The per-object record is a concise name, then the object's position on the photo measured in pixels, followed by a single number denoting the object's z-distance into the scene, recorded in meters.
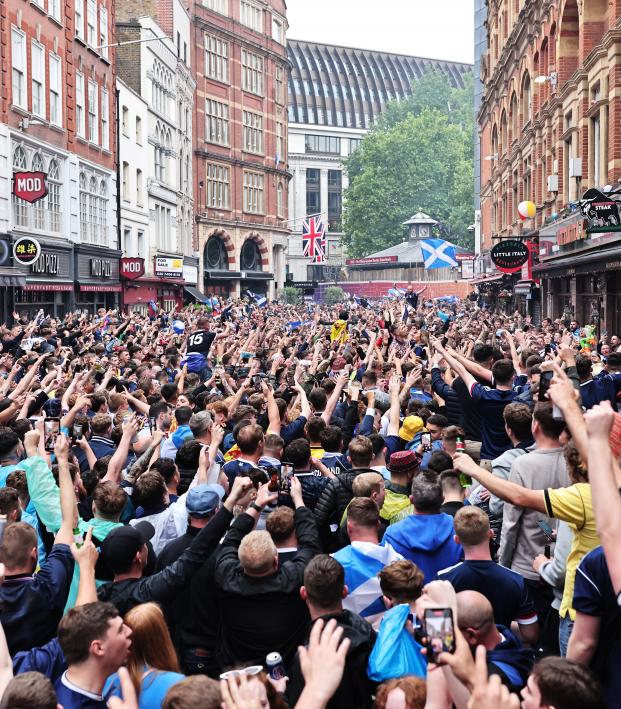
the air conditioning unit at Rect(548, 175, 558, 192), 32.59
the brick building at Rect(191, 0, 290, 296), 67.19
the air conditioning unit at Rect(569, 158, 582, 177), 27.89
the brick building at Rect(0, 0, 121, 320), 28.62
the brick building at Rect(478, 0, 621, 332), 24.80
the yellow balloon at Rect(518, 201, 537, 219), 35.17
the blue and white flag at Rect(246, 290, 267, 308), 34.22
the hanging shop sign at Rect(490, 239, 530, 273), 31.38
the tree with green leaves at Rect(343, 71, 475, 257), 93.44
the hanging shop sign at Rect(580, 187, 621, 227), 19.41
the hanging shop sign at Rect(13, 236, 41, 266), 27.55
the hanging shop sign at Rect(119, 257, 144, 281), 41.72
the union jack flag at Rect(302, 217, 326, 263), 73.69
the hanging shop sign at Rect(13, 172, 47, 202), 28.31
